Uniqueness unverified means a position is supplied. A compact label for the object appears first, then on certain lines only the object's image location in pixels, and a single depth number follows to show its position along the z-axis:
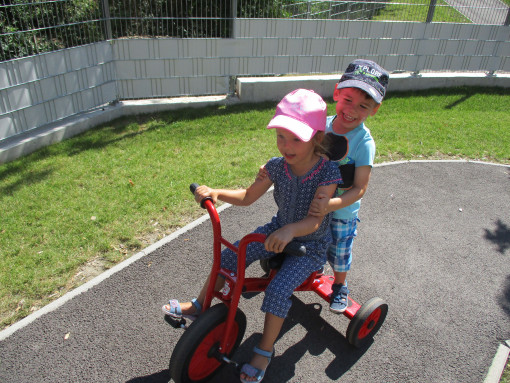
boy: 2.55
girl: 2.27
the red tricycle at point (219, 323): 2.38
